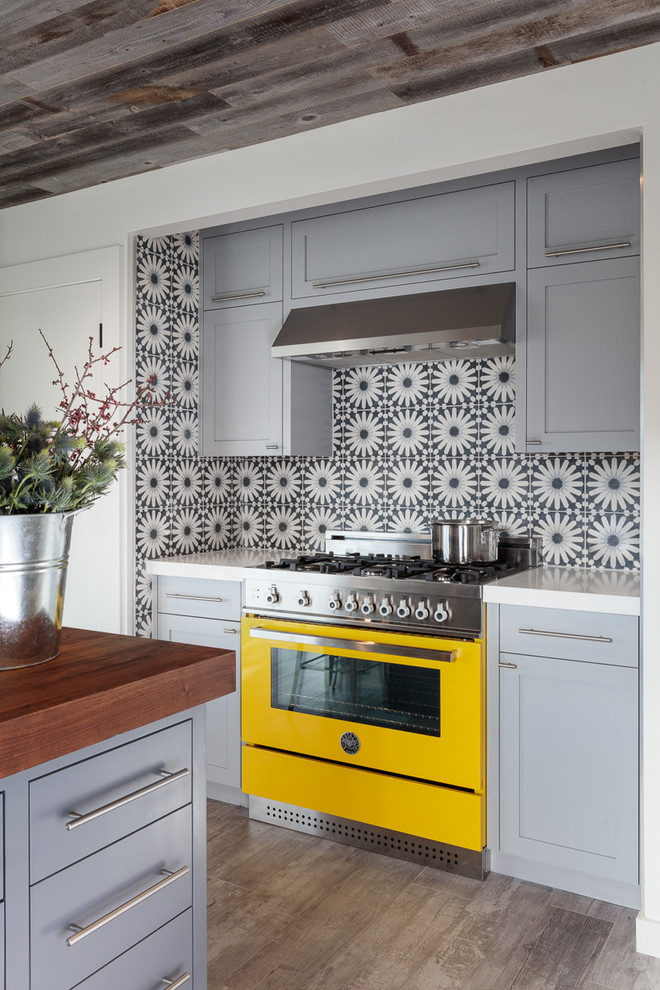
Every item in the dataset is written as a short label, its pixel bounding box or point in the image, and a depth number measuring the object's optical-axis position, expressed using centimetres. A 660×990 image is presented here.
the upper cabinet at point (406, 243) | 281
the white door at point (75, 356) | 323
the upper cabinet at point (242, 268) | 333
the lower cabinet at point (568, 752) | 234
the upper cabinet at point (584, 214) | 257
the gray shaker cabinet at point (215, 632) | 311
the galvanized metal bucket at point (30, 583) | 129
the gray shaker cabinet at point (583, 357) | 259
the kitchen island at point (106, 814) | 112
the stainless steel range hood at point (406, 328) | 272
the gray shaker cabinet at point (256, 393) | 333
